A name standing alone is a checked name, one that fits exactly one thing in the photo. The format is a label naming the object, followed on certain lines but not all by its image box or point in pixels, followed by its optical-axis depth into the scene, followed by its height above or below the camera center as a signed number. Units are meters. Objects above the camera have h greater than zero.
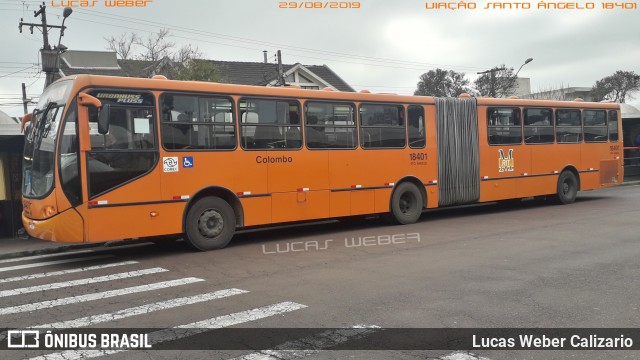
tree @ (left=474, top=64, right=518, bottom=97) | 50.94 +7.12
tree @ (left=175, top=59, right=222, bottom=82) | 28.95 +5.29
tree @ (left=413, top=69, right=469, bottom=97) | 60.25 +8.53
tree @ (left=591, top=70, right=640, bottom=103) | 58.62 +6.93
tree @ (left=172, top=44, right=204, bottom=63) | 33.63 +7.19
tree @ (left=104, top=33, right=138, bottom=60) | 34.62 +7.84
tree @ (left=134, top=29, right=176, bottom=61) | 33.59 +7.27
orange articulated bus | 8.91 +0.18
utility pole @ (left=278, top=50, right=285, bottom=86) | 30.60 +5.87
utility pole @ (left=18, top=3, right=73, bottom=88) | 19.49 +4.70
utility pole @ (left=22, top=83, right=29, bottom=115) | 41.19 +6.65
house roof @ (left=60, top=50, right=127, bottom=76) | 40.41 +8.71
